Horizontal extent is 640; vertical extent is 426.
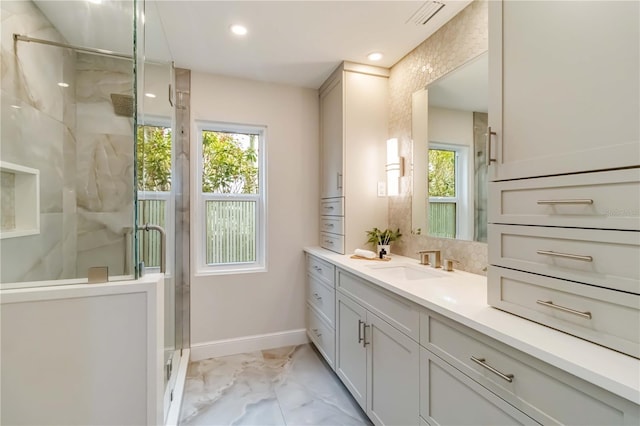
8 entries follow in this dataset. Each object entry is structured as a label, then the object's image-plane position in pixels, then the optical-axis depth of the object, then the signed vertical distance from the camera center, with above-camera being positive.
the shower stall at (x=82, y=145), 1.23 +0.35
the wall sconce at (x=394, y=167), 2.31 +0.37
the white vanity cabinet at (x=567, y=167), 0.73 +0.14
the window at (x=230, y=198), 2.62 +0.12
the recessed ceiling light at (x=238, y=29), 1.88 +1.23
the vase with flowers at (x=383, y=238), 2.24 -0.22
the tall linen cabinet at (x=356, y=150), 2.36 +0.53
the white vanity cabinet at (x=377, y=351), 1.32 -0.78
